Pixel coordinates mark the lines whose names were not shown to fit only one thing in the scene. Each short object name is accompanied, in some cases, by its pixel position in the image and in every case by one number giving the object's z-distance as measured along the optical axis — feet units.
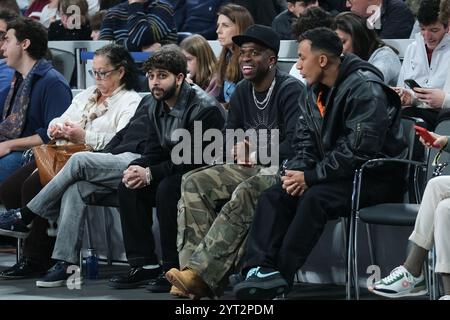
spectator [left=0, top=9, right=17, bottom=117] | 59.67
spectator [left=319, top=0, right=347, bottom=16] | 61.57
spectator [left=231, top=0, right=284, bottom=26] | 63.46
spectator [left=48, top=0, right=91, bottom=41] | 70.64
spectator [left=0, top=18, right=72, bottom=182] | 56.49
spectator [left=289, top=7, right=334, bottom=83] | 52.49
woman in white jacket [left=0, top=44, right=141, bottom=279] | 52.47
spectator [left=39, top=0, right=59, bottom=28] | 76.78
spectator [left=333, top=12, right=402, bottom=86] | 49.55
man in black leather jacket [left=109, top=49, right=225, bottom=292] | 48.49
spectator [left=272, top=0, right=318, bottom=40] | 59.36
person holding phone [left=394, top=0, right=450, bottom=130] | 49.98
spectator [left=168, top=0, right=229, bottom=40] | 66.18
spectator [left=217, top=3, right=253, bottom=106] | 53.36
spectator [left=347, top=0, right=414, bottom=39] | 56.39
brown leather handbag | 51.62
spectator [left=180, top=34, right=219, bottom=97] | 54.85
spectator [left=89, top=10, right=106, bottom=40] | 70.49
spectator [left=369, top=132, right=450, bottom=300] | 39.22
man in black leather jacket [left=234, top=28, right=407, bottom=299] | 42.47
